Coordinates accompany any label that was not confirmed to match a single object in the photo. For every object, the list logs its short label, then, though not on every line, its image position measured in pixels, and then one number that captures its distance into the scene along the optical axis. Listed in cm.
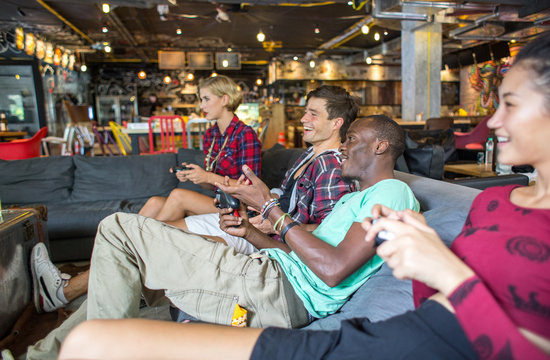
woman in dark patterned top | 74
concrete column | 793
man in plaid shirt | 173
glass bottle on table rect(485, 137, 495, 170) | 356
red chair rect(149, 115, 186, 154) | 541
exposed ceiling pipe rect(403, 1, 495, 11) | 600
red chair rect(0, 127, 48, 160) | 541
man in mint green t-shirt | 121
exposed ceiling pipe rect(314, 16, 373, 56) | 850
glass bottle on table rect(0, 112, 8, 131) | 758
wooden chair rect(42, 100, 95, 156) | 741
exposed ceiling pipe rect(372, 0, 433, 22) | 661
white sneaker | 216
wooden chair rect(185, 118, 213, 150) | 575
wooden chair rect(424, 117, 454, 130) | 714
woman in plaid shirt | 258
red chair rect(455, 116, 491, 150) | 634
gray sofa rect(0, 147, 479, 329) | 319
